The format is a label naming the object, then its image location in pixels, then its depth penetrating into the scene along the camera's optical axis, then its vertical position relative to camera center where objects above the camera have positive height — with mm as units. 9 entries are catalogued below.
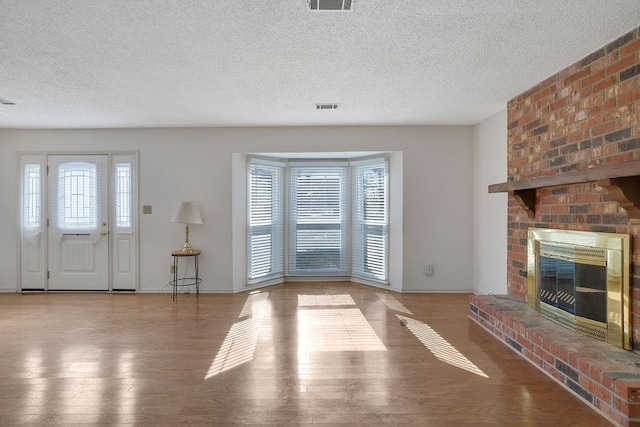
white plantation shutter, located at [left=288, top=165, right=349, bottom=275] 6805 -107
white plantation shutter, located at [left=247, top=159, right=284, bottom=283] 6273 -97
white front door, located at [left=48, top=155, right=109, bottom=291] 6066 +60
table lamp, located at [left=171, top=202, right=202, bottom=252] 5629 -3
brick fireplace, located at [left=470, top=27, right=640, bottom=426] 2562 +152
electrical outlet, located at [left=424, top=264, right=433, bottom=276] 5965 -788
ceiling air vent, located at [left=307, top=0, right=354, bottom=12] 2461 +1242
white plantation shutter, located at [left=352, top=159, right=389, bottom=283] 6250 -104
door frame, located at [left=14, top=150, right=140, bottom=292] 6031 +118
